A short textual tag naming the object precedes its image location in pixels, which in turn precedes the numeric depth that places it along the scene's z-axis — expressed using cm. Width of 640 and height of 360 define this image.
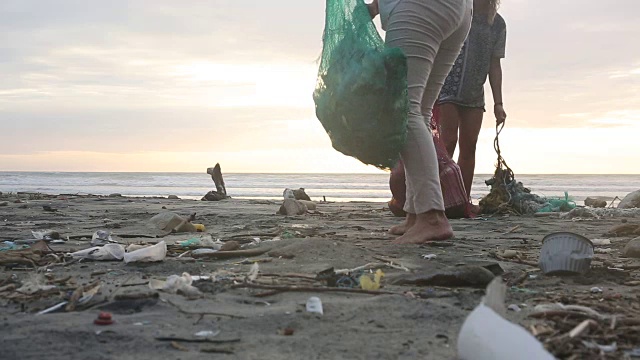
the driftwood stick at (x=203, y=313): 209
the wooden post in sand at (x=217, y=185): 1152
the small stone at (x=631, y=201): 898
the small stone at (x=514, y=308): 222
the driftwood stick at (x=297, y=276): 276
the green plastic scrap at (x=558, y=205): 776
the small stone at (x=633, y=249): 354
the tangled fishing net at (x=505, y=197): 724
